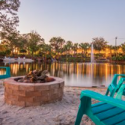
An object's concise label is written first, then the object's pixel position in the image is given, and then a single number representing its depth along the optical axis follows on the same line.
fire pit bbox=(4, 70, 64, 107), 3.03
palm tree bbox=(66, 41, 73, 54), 62.84
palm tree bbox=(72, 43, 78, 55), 65.78
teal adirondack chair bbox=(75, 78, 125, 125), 1.45
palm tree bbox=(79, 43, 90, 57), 63.78
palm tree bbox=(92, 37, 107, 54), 63.28
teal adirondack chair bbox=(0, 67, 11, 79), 5.18
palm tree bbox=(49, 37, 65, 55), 64.81
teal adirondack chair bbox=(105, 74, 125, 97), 3.04
